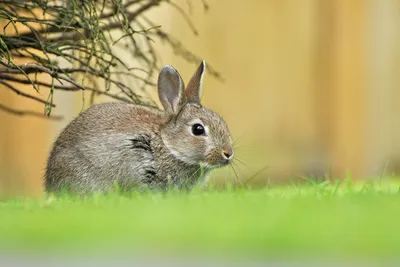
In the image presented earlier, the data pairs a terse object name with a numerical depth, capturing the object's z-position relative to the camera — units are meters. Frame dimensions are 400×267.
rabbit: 9.75
